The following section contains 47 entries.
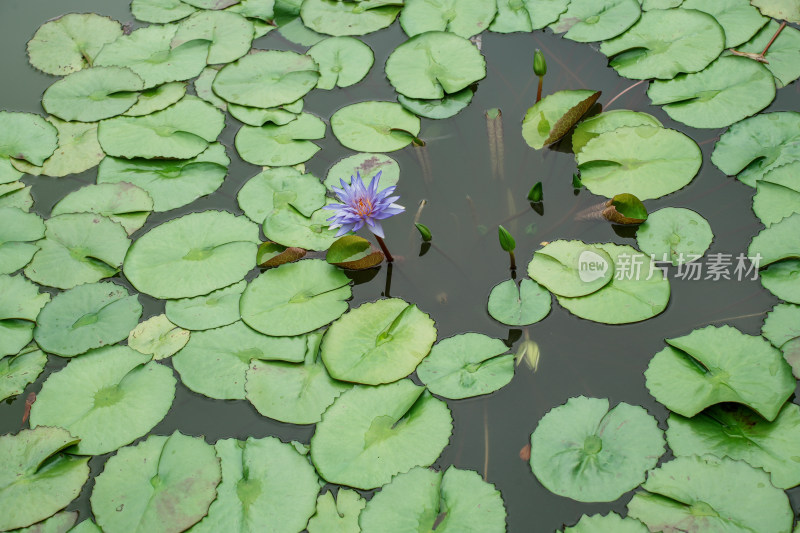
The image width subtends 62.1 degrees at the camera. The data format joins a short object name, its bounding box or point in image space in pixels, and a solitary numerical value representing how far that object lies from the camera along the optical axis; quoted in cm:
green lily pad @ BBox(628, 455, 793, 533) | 229
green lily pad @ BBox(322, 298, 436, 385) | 279
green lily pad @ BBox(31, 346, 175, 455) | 276
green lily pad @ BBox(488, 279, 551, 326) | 294
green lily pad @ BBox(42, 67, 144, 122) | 404
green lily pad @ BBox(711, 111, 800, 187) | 337
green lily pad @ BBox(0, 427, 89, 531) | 255
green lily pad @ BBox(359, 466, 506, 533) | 238
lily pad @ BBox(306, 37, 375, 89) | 411
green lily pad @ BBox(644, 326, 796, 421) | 257
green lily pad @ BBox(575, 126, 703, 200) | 335
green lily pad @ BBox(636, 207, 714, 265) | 309
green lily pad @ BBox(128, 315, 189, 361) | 300
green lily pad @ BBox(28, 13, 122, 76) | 440
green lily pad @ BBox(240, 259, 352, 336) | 301
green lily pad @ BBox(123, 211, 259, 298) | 318
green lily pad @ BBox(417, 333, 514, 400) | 276
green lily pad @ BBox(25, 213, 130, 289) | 330
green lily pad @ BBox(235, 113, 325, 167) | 370
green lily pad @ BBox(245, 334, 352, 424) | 273
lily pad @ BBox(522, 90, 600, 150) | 359
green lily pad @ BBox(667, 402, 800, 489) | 243
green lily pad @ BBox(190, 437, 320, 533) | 246
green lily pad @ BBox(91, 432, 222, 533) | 247
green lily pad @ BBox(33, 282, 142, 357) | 304
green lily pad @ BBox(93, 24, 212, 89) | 419
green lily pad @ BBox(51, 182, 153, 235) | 353
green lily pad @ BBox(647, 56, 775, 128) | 360
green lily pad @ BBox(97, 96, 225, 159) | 375
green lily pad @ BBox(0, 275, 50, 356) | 307
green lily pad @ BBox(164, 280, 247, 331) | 305
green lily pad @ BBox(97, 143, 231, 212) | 362
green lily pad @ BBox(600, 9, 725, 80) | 384
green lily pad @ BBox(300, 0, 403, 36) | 439
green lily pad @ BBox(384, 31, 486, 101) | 391
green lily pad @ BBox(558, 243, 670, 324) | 289
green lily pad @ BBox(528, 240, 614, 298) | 297
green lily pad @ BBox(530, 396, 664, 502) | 245
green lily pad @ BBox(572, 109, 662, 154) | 360
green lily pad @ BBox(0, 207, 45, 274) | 336
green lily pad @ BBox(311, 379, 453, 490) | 254
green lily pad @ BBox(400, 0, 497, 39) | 425
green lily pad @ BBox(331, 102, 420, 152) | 370
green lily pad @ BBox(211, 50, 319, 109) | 399
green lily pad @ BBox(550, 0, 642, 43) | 410
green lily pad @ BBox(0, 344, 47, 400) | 294
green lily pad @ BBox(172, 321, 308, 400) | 285
